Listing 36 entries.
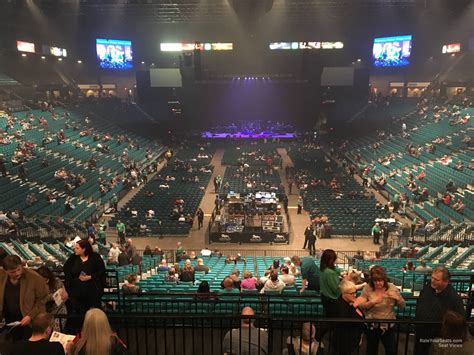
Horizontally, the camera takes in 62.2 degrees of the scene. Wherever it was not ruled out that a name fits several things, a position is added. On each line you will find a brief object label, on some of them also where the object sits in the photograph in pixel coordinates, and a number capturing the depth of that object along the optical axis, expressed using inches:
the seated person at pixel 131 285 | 318.1
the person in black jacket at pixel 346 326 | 189.0
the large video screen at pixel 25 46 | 1530.5
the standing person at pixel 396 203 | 864.3
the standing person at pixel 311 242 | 674.2
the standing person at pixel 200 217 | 818.2
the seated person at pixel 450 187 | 840.3
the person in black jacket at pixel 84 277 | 211.0
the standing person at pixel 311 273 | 258.5
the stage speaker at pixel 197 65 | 1795.0
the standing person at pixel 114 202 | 884.6
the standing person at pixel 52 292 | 199.5
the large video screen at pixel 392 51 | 1838.1
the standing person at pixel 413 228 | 708.7
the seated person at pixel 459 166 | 925.8
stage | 1891.0
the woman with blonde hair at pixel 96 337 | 147.5
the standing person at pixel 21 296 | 189.0
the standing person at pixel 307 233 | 681.0
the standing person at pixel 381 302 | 189.0
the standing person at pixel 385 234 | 714.8
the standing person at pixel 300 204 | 904.3
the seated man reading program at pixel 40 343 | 144.0
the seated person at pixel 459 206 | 753.6
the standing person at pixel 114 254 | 524.8
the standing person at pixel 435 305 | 174.4
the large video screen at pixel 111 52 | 1865.2
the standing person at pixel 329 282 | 205.3
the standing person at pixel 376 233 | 724.7
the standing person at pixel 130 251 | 539.4
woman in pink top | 343.0
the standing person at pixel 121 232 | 725.1
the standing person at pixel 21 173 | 864.4
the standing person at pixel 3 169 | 841.5
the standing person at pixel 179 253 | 615.7
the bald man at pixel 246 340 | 168.9
